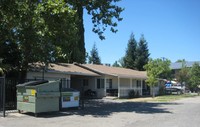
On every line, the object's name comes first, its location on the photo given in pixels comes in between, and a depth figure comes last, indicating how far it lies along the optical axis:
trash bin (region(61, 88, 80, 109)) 13.58
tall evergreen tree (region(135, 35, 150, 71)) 45.98
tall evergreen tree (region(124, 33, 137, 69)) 46.81
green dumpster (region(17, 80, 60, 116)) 11.83
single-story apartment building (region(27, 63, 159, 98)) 21.68
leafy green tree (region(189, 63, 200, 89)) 40.63
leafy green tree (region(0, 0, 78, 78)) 12.89
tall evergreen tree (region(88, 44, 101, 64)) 53.85
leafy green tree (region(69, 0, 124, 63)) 17.89
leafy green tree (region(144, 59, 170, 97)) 28.90
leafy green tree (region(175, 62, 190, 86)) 38.77
